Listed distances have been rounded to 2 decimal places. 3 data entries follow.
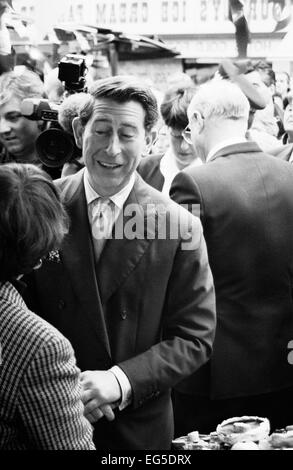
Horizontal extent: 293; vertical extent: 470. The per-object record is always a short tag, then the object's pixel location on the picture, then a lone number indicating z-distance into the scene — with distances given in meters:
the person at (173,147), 3.84
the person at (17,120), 3.63
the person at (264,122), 4.80
